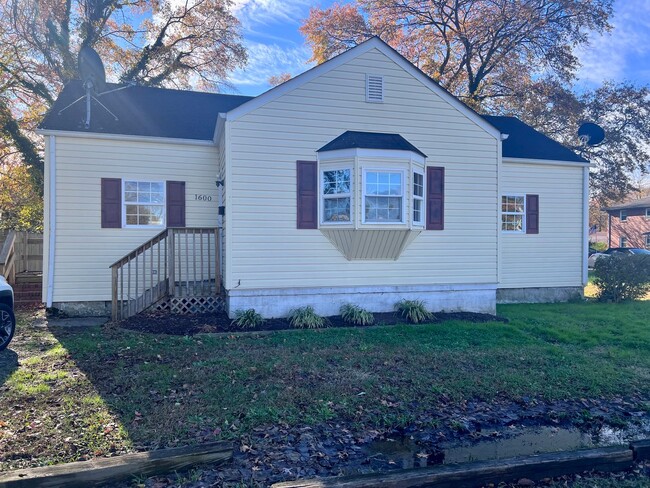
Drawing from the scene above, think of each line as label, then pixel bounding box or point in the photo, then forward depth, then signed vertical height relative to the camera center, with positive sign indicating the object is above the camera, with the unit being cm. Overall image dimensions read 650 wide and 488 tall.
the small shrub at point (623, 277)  1177 -86
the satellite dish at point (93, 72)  1117 +484
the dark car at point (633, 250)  2370 -22
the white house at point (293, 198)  857 +99
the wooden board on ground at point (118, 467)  277 -156
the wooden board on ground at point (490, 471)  289 -163
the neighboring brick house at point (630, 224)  3744 +206
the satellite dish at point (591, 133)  1703 +461
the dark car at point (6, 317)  630 -111
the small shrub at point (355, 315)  857 -144
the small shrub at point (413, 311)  886 -140
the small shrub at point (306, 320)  826 -148
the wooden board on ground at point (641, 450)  343 -165
